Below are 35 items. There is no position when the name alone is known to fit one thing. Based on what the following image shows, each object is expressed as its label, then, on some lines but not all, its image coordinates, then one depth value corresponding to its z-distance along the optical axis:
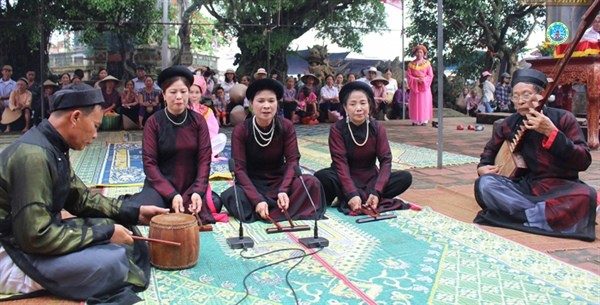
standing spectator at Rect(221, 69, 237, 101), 13.26
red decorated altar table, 7.79
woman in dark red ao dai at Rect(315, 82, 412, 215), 4.48
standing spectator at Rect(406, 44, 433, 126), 12.09
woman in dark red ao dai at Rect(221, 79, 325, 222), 4.20
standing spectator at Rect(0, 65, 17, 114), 11.45
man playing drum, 2.43
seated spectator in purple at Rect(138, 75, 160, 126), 11.58
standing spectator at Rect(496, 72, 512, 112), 14.69
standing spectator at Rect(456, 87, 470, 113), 18.08
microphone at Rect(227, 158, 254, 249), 3.45
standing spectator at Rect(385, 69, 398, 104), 14.46
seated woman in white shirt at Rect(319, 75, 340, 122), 13.77
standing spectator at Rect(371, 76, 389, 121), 13.31
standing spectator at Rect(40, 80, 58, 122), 11.52
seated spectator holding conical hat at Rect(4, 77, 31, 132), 11.10
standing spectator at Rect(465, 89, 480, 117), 17.12
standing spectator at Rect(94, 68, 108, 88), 12.31
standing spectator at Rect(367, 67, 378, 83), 13.62
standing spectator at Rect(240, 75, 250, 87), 13.34
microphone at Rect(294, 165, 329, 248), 3.48
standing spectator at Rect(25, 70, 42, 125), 11.07
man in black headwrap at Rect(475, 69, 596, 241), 3.76
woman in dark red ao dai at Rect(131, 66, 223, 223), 4.09
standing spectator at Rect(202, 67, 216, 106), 12.07
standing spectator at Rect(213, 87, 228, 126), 12.65
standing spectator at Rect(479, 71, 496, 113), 15.10
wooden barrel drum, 2.95
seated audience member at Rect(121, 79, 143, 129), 11.75
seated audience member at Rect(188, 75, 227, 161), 6.15
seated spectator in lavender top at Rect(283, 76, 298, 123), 13.22
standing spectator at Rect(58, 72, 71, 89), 11.70
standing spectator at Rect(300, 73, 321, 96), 13.68
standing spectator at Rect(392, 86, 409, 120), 14.67
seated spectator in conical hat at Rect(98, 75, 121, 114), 11.67
